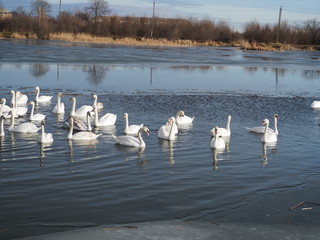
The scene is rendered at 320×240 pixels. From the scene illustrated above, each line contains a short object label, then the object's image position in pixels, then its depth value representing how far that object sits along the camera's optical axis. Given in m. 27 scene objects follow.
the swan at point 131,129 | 12.09
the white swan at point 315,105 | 17.19
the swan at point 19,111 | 13.81
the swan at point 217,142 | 10.90
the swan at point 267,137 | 11.80
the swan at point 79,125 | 12.30
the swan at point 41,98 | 15.98
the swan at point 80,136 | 11.30
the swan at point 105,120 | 12.93
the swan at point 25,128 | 11.77
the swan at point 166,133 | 11.62
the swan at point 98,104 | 14.92
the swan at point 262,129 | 12.47
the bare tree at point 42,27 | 57.08
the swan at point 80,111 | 14.10
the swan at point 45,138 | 10.77
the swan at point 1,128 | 11.36
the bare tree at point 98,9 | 92.94
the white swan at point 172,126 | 11.73
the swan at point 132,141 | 10.84
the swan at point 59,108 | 14.15
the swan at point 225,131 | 11.80
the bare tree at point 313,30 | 70.62
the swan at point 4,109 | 13.28
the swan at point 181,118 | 13.25
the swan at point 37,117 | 13.31
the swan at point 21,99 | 15.57
